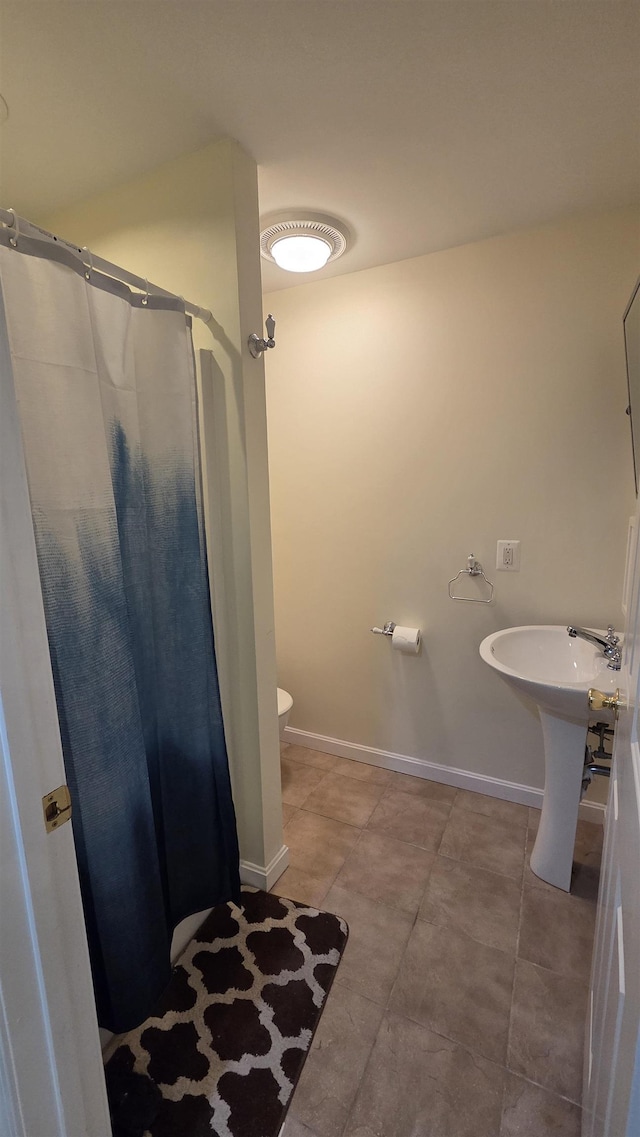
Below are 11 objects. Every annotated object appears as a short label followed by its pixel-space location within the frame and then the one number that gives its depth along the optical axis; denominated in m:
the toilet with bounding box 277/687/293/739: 2.14
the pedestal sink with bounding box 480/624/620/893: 1.48
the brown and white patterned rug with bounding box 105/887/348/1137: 1.09
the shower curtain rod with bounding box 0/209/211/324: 0.89
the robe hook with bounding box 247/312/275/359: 1.41
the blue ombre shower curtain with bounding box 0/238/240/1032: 0.96
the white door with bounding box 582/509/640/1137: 0.52
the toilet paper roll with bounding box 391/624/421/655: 2.18
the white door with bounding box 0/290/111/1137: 0.62
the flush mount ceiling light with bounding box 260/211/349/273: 1.68
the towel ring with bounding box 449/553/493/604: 2.06
